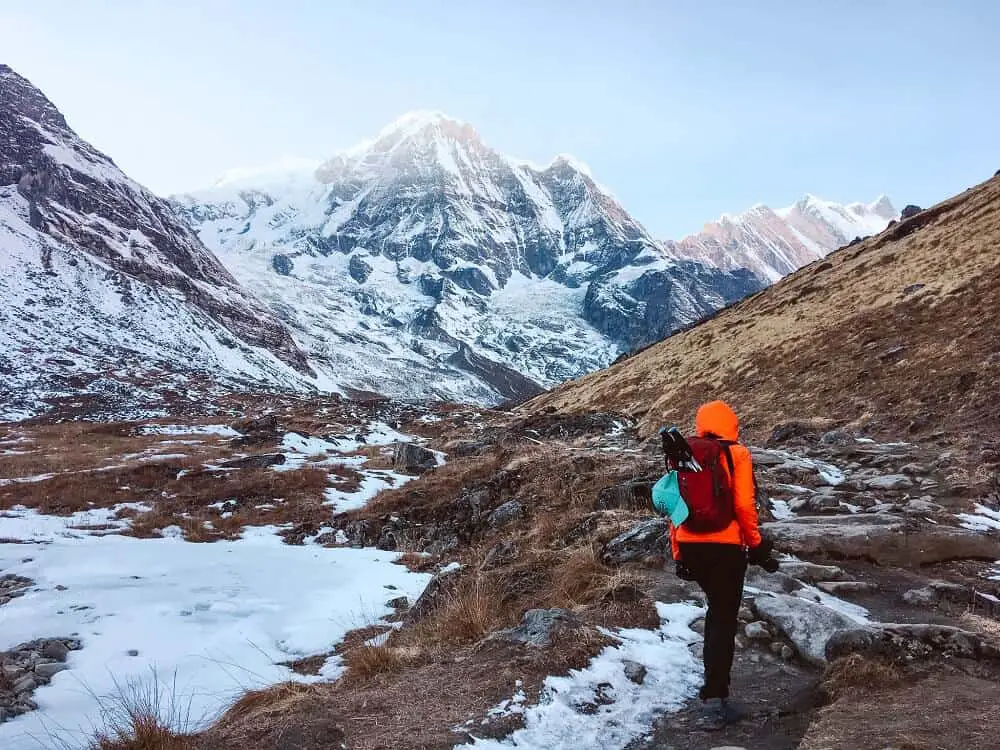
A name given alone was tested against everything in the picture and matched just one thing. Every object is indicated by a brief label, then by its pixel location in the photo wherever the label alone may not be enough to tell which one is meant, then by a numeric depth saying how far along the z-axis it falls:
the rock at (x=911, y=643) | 4.90
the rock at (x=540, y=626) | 5.35
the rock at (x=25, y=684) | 6.52
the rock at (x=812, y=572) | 7.29
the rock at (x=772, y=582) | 6.68
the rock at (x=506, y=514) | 12.77
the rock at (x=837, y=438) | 16.14
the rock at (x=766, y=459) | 13.77
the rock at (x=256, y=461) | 25.86
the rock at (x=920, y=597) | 6.55
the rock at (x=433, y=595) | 8.30
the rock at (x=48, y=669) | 6.94
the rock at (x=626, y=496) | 10.89
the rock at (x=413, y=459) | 26.48
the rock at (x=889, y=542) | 7.95
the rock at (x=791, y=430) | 18.58
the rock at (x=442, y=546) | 13.35
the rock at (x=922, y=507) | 9.39
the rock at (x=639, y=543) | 7.98
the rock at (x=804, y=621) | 5.23
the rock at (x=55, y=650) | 7.45
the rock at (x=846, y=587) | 6.95
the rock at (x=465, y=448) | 28.23
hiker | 4.65
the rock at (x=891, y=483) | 11.08
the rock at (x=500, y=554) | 9.20
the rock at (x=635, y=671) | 5.03
